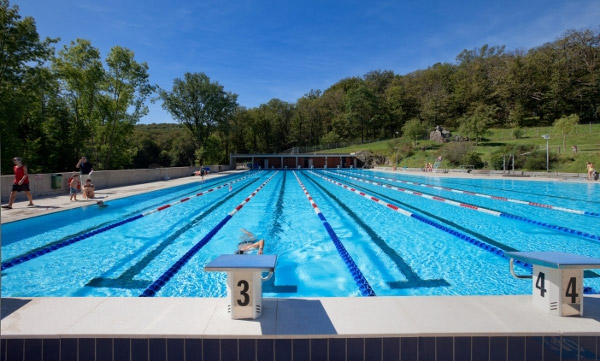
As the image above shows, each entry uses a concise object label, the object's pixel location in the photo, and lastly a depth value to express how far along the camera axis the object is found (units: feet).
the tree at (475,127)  107.63
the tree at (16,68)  50.88
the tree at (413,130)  131.23
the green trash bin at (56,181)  38.55
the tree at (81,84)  71.41
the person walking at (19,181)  26.73
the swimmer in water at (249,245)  17.03
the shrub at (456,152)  89.82
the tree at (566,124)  80.43
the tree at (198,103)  112.98
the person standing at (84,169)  35.96
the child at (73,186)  33.01
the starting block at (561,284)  7.69
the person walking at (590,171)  51.92
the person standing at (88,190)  34.57
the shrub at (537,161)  69.77
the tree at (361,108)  176.45
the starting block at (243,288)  7.75
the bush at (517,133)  116.72
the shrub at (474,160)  83.74
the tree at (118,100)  76.84
